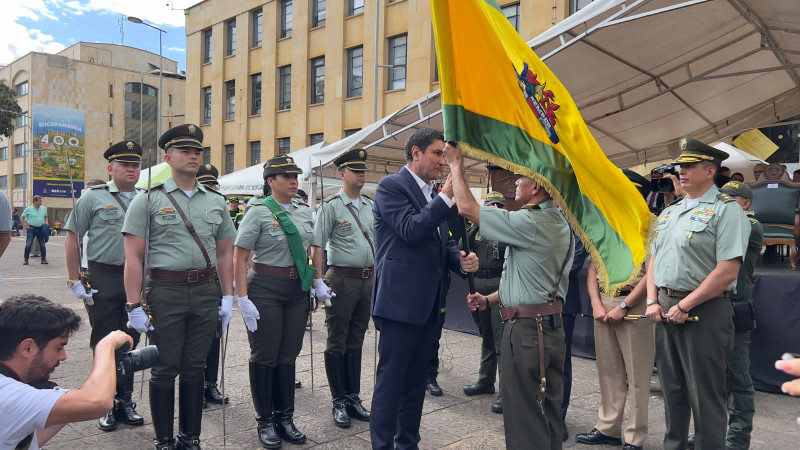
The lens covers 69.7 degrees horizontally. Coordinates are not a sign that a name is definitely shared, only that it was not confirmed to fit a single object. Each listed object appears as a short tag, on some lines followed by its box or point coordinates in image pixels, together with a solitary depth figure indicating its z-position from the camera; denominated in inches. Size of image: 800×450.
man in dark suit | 139.8
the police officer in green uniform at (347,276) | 194.9
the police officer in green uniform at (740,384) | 167.8
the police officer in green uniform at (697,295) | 143.5
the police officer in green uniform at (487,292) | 227.3
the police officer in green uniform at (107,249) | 189.0
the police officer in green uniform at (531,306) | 124.6
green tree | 1369.3
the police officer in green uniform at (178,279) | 151.9
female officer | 171.9
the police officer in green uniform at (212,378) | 211.8
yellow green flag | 126.6
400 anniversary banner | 1822.1
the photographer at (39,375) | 80.3
